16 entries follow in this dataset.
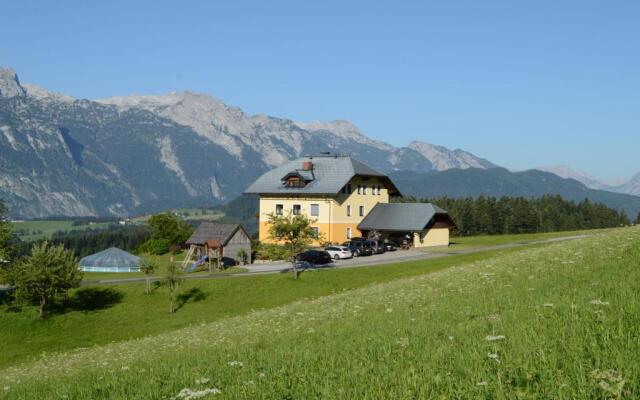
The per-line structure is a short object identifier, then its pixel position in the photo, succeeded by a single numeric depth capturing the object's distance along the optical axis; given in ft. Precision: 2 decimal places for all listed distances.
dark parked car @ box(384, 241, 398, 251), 261.24
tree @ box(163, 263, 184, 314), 154.81
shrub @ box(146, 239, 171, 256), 292.61
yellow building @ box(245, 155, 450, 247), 275.39
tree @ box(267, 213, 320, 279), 185.04
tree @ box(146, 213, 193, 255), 293.23
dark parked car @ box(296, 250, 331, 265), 216.33
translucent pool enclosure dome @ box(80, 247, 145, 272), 230.89
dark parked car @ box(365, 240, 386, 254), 248.32
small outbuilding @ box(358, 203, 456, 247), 269.23
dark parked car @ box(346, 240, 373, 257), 241.35
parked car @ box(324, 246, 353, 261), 232.12
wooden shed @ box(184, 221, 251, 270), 230.07
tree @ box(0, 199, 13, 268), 154.71
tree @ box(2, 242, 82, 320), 149.48
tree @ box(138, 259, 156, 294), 170.50
